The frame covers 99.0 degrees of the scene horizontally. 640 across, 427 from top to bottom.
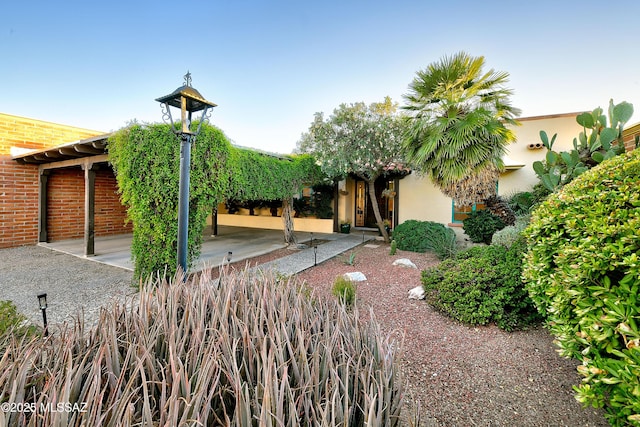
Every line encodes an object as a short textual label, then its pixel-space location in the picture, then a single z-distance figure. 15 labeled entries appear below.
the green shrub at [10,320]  2.13
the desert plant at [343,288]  3.94
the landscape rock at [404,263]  6.43
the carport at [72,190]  6.76
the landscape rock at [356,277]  5.44
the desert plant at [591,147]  4.08
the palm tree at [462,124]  6.27
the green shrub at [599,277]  1.49
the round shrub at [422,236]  8.26
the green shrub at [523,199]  7.56
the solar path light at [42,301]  2.72
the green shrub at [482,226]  8.27
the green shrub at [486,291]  3.54
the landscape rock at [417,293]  4.51
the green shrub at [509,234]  5.35
